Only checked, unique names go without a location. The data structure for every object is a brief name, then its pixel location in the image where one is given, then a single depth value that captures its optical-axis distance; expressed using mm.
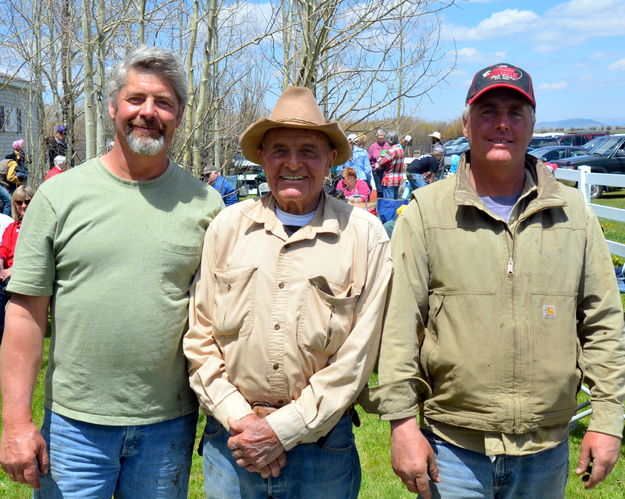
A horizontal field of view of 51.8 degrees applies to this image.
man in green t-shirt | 2342
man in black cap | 2260
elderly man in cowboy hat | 2277
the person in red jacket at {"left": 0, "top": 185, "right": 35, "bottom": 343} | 6320
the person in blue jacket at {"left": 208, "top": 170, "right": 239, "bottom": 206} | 7299
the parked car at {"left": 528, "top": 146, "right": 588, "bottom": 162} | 26575
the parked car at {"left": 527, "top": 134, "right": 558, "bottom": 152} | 34406
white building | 15201
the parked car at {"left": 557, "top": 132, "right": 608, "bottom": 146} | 37094
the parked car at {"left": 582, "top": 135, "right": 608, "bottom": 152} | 24614
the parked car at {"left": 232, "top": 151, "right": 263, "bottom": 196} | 8562
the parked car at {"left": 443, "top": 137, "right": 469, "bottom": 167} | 30766
